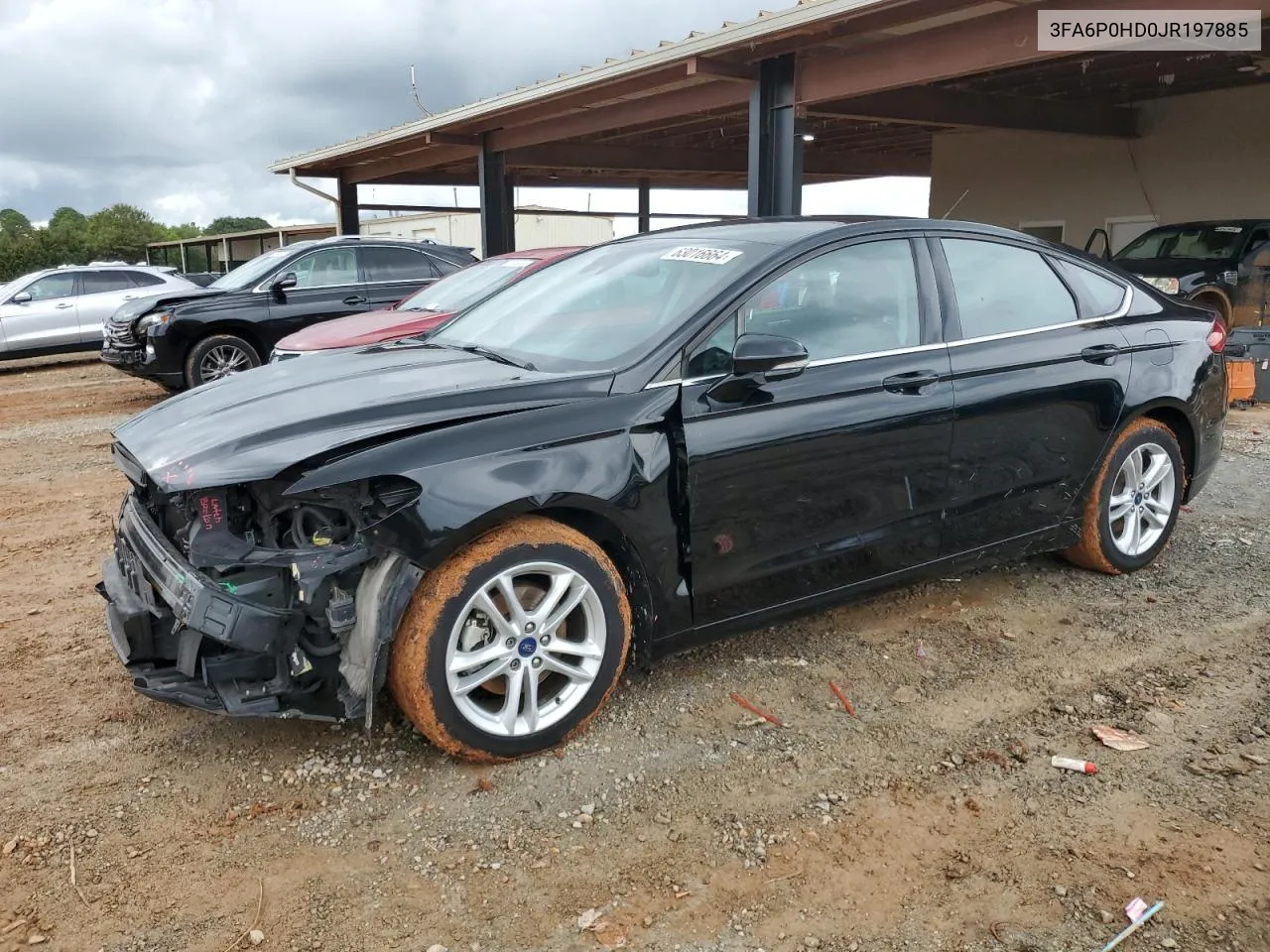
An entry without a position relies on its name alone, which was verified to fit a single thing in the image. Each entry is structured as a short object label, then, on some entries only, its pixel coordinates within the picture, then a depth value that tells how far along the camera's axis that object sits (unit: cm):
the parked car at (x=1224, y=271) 1148
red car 717
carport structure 872
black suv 980
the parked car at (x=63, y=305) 1402
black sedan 281
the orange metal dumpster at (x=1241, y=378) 893
